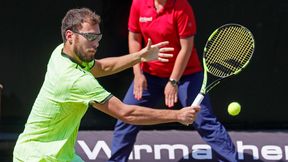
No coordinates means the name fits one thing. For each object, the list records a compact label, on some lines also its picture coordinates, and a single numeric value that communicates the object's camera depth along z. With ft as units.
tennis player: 28.63
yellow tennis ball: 37.14
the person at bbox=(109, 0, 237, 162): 37.96
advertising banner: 42.45
